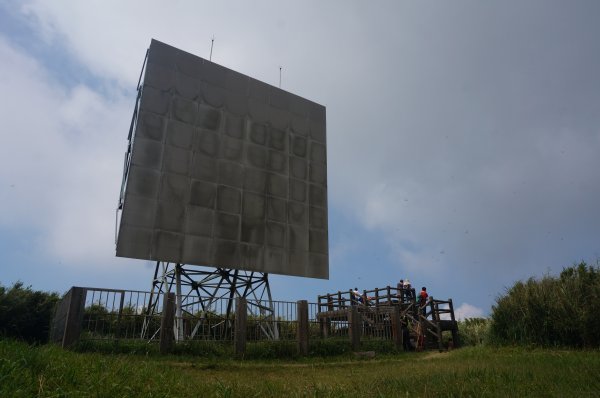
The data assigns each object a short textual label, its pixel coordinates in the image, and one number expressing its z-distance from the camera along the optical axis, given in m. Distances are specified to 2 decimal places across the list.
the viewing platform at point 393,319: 19.22
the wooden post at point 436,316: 21.02
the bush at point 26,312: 21.77
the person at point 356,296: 24.51
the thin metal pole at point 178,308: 15.36
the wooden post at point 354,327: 17.33
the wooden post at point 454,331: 21.81
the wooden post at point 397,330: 18.89
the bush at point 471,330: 22.48
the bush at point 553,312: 14.09
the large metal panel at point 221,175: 18.23
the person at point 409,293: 23.16
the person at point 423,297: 22.67
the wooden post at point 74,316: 12.67
